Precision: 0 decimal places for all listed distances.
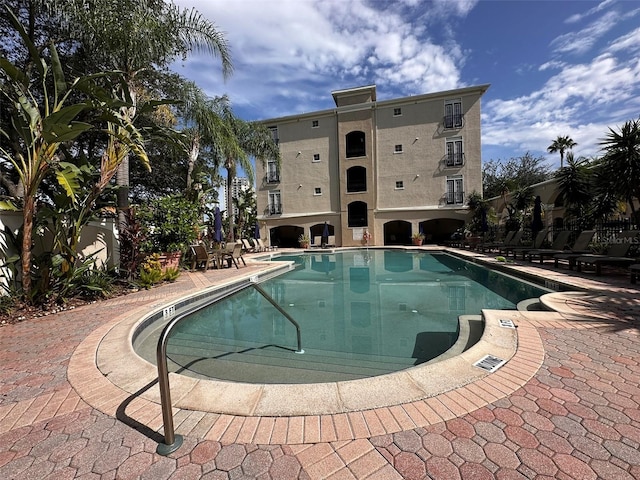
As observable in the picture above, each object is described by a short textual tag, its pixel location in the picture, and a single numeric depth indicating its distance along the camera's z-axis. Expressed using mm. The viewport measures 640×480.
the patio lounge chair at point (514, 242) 13438
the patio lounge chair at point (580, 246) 8945
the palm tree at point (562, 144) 31028
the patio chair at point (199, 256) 10094
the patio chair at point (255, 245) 18953
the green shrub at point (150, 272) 7258
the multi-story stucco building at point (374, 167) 22219
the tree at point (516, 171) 36062
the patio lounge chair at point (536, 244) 11594
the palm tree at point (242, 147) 14727
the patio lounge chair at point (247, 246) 17602
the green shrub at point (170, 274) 8008
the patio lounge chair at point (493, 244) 14030
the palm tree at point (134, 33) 6973
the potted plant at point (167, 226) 8664
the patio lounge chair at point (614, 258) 7131
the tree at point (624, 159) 8758
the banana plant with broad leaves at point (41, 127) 4609
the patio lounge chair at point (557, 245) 9773
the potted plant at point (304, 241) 23328
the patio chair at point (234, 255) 11148
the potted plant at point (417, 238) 21656
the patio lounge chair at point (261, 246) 19422
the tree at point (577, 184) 11742
